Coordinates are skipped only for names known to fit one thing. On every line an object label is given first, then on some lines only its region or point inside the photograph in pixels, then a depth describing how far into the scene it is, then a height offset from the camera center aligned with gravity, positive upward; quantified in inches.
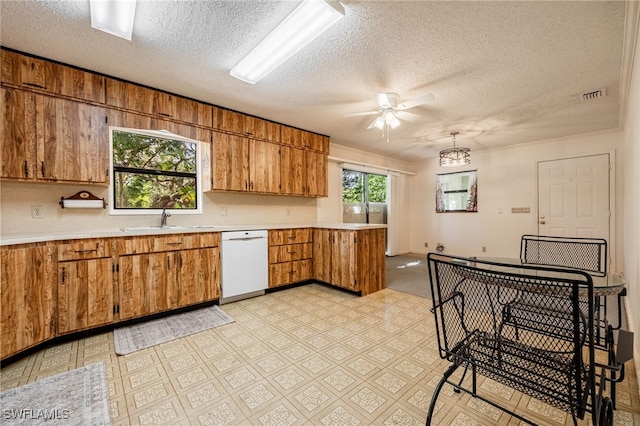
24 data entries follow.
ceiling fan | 109.6 +47.6
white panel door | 172.9 +9.1
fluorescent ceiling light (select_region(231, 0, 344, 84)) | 69.2 +53.8
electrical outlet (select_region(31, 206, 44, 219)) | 98.3 +0.5
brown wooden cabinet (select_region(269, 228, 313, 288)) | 145.6 -25.9
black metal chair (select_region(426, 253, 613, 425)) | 38.5 -26.8
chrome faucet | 122.6 -2.6
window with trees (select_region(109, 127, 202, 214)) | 117.5 +19.8
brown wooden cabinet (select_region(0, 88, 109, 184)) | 87.7 +27.0
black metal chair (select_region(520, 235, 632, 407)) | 84.2 -15.5
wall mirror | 231.3 +17.3
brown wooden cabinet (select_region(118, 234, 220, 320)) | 101.6 -25.5
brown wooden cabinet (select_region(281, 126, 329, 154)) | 163.8 +48.1
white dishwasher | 128.1 -26.9
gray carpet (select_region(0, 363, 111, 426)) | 57.6 -45.5
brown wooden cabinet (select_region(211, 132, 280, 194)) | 135.4 +26.6
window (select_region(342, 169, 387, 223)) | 224.1 +12.9
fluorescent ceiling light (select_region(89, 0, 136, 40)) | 67.6 +53.9
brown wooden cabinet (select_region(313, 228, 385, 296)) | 138.9 -26.7
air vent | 115.3 +52.5
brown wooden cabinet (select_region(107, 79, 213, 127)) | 106.8 +49.0
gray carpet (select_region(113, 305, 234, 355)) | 90.2 -45.5
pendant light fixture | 161.6 +33.8
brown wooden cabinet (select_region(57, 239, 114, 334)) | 89.1 -25.6
